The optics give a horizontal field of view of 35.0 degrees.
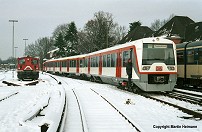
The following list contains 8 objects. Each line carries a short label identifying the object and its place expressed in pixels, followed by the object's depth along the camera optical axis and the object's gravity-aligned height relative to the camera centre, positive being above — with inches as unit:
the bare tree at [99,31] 2652.6 +329.7
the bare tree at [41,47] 4666.8 +348.6
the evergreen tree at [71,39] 3400.6 +319.8
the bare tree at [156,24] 4088.6 +581.3
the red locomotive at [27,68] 1341.0 +2.8
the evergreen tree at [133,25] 3292.3 +457.4
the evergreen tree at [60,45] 3611.7 +271.7
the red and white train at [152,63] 626.2 +12.7
